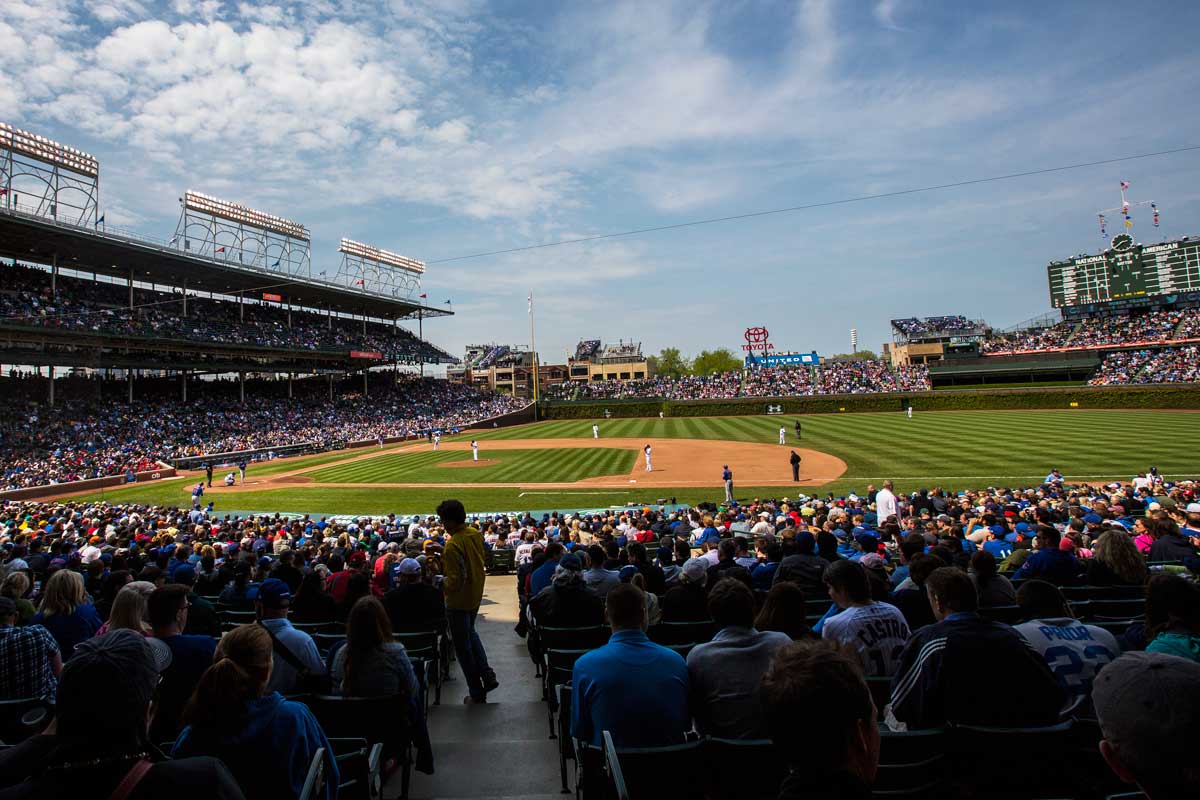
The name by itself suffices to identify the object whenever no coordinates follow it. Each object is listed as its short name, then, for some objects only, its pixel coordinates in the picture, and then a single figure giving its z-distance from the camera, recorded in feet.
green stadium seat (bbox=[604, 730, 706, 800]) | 10.44
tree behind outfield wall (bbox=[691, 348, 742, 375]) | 490.90
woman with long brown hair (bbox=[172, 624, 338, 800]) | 9.41
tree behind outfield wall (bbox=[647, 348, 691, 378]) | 505.25
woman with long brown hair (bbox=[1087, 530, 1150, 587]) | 20.74
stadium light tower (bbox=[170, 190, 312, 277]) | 177.27
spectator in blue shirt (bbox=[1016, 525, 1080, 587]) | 21.79
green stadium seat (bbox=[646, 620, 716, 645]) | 19.68
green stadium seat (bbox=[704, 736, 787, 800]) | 10.57
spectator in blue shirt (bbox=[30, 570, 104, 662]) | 18.63
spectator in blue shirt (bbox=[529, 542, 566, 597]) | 26.45
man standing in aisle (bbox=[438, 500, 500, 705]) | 21.84
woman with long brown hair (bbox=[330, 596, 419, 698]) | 14.76
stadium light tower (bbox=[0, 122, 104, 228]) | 134.62
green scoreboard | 245.45
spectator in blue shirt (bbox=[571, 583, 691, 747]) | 11.99
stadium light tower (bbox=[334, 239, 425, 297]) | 233.96
